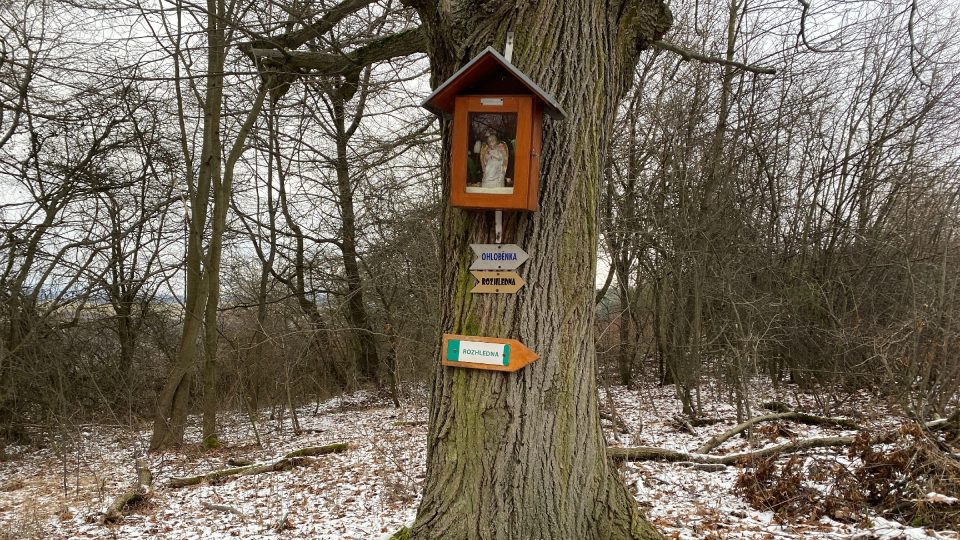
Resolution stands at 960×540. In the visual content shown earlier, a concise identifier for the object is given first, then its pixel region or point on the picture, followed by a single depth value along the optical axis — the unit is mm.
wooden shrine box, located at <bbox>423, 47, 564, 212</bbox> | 2559
